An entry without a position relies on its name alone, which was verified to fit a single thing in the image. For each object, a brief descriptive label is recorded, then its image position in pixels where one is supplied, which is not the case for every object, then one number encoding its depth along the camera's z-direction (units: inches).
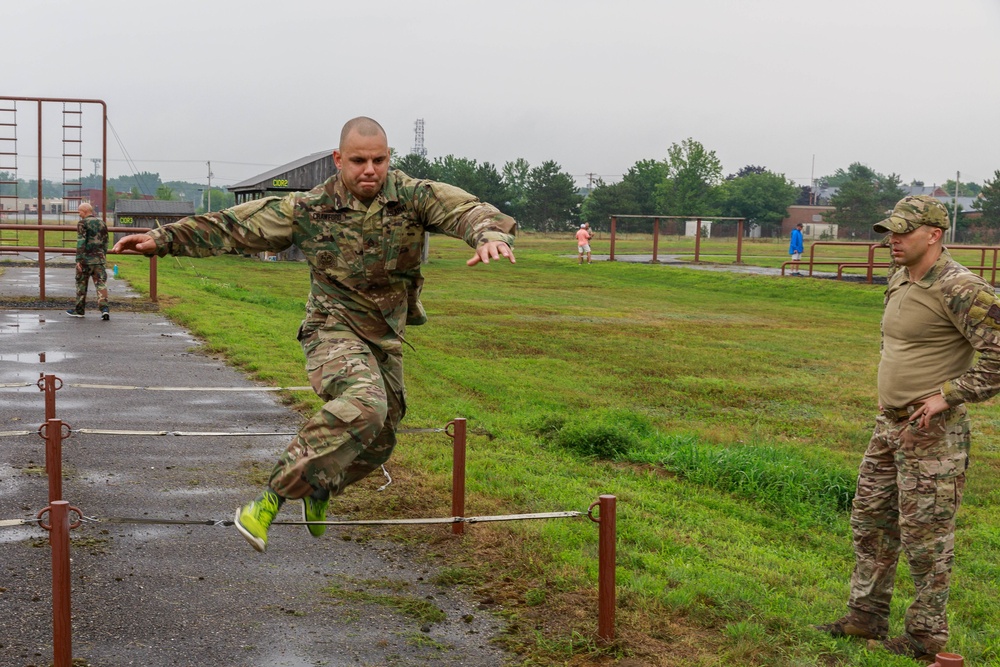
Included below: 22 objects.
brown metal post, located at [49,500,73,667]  169.2
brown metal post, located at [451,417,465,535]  260.5
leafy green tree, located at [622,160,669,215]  3779.5
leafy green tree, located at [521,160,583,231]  3747.5
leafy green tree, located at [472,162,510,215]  3705.7
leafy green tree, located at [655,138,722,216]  3909.9
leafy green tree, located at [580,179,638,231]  3661.4
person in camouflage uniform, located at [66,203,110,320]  745.6
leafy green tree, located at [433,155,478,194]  3636.8
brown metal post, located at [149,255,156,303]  832.9
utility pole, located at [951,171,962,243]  3460.1
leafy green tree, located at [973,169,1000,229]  3592.5
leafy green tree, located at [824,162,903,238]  3838.6
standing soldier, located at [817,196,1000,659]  200.4
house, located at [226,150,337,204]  1542.8
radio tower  5608.3
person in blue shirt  1566.2
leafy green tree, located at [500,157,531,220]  4431.6
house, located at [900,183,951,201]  6008.9
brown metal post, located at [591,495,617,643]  196.4
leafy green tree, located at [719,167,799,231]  3971.5
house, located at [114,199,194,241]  1985.7
